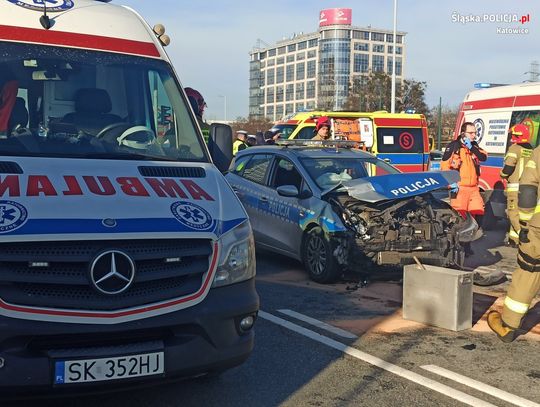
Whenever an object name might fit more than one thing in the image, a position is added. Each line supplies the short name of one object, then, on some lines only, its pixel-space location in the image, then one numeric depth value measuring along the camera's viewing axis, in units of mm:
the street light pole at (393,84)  34238
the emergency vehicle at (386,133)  16656
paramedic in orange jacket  9570
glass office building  106875
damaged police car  7449
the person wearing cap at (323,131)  12547
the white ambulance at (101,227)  3252
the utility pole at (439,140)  29047
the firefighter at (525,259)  5363
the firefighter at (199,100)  7459
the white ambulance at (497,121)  11617
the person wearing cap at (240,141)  14420
